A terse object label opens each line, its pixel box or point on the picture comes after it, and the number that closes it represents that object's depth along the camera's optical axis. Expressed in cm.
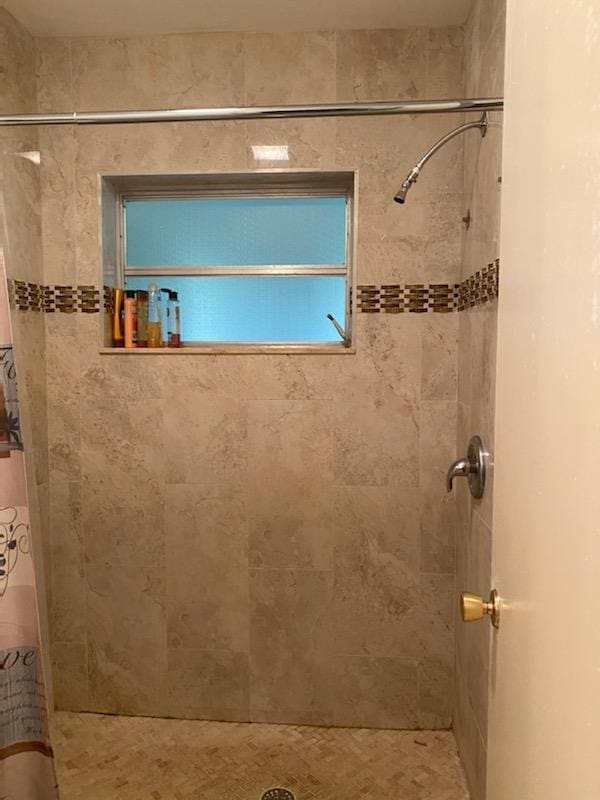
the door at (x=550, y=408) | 47
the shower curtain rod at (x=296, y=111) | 127
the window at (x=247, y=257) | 224
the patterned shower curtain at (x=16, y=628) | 127
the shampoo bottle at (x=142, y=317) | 219
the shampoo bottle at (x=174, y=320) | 222
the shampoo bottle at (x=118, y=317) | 219
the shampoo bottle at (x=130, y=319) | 217
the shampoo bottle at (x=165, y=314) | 223
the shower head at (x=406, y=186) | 148
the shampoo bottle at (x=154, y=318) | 220
